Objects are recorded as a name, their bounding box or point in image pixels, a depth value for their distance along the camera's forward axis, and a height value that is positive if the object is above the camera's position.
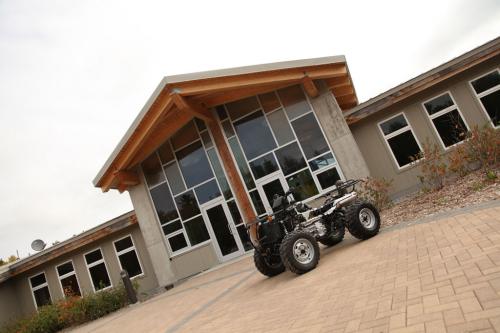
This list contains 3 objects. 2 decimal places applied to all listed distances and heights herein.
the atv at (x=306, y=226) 6.57 -0.46
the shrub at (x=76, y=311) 13.76 -0.49
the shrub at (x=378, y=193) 10.68 -0.46
